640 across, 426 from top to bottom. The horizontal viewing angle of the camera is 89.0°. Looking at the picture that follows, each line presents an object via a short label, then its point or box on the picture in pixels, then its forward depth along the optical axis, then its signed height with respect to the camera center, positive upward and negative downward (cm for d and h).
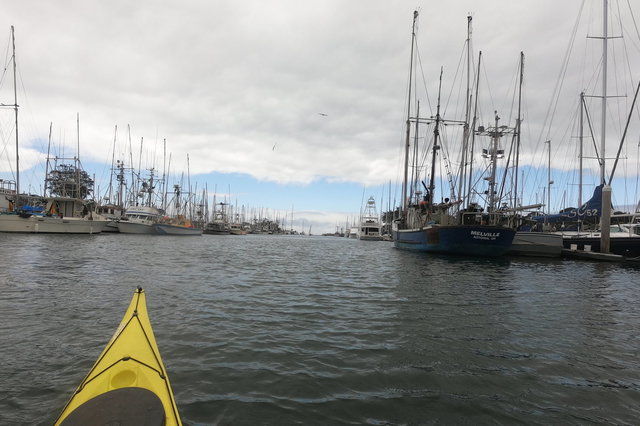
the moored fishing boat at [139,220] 5988 -91
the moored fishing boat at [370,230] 8712 -172
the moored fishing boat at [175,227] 6462 -206
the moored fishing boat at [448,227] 2586 +2
